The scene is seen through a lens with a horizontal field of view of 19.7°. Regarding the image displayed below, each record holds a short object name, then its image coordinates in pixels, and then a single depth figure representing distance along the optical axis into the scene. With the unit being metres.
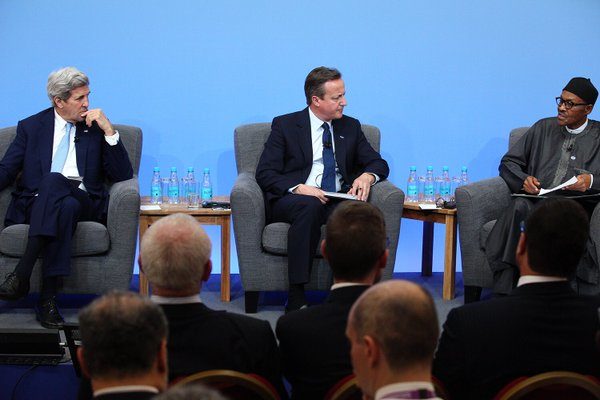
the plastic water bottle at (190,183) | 10.76
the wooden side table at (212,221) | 9.64
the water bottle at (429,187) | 10.79
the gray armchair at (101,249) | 8.78
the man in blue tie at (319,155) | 9.54
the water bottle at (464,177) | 11.27
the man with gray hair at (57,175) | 8.58
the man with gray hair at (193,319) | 4.42
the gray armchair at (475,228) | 9.44
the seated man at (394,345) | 3.30
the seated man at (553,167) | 9.05
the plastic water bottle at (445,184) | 11.25
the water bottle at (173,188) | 10.50
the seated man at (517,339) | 4.74
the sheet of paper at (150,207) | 9.71
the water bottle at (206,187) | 10.39
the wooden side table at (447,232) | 9.96
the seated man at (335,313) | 4.60
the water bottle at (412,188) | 10.86
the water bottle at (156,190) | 10.40
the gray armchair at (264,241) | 9.18
